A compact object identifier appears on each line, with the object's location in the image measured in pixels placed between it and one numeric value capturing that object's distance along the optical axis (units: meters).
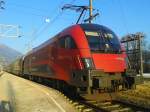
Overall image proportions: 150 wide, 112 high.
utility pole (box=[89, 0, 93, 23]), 10.33
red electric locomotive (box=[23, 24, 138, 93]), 5.15
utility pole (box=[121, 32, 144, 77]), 11.41
